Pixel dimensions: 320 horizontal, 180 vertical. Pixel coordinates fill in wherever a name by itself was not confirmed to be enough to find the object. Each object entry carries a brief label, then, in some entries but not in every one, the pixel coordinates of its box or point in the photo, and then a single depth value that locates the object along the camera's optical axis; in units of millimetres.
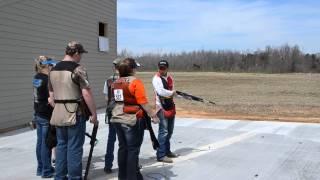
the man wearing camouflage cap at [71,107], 5598
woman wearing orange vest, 5750
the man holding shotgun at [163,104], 7410
